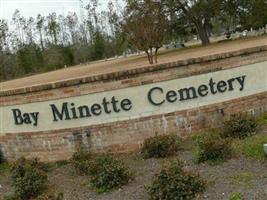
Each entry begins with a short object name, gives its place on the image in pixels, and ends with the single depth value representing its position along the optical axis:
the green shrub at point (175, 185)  6.15
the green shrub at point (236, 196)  5.99
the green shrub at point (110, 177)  7.14
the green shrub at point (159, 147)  8.36
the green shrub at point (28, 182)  7.43
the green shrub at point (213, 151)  7.55
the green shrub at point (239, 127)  8.68
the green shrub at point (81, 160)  8.19
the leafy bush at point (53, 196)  6.43
